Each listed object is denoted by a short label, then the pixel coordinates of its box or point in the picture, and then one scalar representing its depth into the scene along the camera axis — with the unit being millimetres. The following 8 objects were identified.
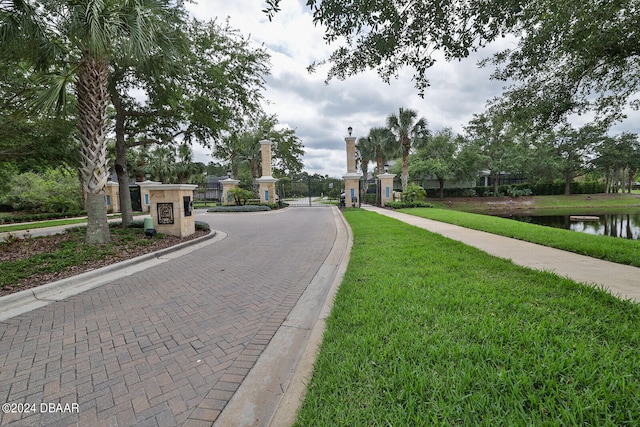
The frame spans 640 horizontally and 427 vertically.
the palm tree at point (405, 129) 25922
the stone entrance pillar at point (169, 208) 9758
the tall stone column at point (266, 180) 25812
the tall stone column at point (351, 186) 24562
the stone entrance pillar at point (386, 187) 25750
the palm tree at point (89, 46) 5934
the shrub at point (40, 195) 19344
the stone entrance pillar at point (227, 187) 27094
